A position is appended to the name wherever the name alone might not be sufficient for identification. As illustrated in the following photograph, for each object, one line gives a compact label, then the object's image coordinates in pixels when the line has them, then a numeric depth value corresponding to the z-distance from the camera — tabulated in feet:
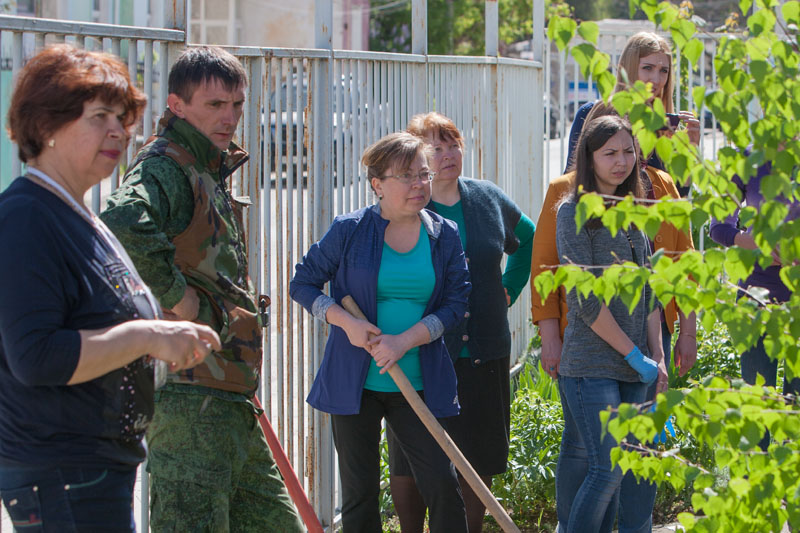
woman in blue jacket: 22.07
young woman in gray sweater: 22.53
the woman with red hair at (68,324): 13.23
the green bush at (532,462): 29.33
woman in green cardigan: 25.62
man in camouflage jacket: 16.96
